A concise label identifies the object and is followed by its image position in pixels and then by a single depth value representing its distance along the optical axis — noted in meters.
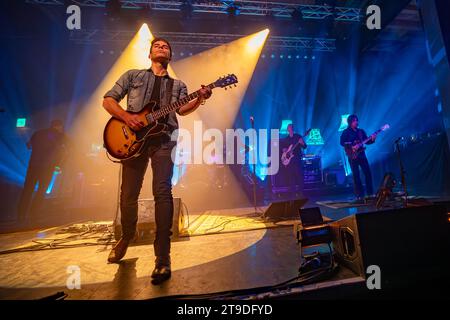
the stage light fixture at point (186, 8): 6.91
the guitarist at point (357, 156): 5.87
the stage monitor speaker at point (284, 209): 3.90
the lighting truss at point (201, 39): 8.29
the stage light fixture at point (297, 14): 7.21
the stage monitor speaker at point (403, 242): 1.48
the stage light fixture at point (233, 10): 7.01
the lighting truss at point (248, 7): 6.89
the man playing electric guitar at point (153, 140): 2.10
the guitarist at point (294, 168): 7.54
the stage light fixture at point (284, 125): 10.62
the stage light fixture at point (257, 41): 8.71
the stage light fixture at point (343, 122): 10.24
